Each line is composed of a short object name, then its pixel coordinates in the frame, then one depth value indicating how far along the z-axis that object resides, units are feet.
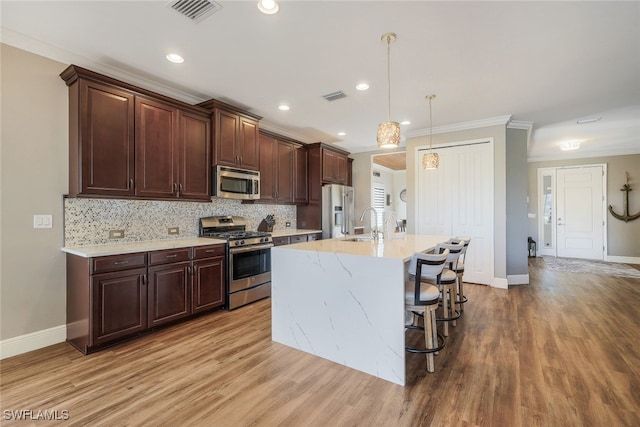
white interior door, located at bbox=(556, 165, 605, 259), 22.65
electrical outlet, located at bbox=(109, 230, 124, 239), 10.11
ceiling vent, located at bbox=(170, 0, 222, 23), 6.80
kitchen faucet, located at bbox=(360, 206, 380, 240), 10.75
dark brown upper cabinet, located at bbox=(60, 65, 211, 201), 8.70
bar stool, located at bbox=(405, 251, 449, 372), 7.06
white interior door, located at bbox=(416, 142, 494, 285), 15.23
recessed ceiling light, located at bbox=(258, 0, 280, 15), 6.70
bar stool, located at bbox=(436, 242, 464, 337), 8.92
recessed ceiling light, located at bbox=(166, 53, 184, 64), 9.02
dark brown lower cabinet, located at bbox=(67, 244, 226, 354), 8.18
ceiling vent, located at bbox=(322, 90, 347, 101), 11.86
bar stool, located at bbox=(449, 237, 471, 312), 10.36
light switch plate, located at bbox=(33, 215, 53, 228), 8.48
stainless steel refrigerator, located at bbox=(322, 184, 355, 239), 18.22
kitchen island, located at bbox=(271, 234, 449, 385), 6.88
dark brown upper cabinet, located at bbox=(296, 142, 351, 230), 18.29
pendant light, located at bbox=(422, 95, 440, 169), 12.38
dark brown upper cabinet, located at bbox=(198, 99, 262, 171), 12.19
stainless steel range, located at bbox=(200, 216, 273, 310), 11.72
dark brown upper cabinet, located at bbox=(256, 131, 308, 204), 15.53
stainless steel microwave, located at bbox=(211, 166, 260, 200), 12.20
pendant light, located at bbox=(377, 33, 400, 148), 8.41
